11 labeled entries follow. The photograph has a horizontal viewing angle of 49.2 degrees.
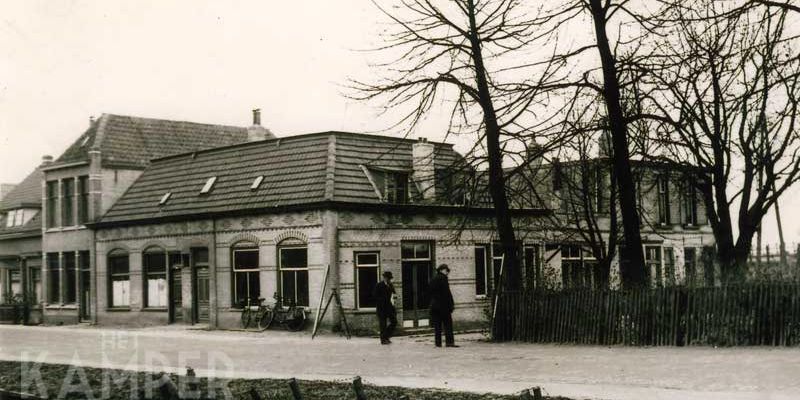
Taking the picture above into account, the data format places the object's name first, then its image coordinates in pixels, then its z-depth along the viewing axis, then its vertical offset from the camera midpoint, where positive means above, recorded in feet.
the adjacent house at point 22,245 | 124.88 +3.25
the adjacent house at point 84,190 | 112.16 +9.92
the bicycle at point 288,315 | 83.15 -5.39
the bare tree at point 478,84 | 64.39 +12.82
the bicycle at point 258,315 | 86.17 -5.46
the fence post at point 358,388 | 26.71 -4.03
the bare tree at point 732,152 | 77.46 +8.68
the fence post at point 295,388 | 28.19 -4.20
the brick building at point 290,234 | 84.17 +2.60
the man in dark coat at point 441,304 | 64.13 -3.62
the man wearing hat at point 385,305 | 68.85 -3.83
